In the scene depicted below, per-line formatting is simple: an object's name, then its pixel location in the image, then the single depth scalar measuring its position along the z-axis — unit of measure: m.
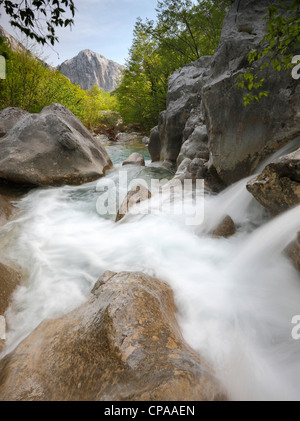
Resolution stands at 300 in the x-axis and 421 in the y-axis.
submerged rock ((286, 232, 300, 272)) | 2.70
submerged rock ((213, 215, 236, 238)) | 4.02
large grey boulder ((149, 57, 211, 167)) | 9.56
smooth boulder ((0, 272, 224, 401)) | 1.34
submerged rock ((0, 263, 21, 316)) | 2.61
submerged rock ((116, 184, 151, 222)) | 5.38
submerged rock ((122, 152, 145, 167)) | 10.86
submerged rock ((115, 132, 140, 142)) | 24.58
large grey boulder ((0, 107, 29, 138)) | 8.70
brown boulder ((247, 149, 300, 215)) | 2.89
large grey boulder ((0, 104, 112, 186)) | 6.95
